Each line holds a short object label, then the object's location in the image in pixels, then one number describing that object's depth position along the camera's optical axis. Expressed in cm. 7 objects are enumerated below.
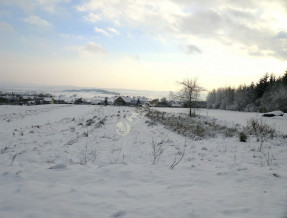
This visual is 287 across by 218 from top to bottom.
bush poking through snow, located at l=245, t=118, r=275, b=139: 1067
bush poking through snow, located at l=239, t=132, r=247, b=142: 948
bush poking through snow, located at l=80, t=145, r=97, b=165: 600
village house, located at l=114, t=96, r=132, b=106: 8323
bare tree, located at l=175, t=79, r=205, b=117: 3238
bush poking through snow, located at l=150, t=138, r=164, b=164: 610
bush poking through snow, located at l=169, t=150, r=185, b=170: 514
